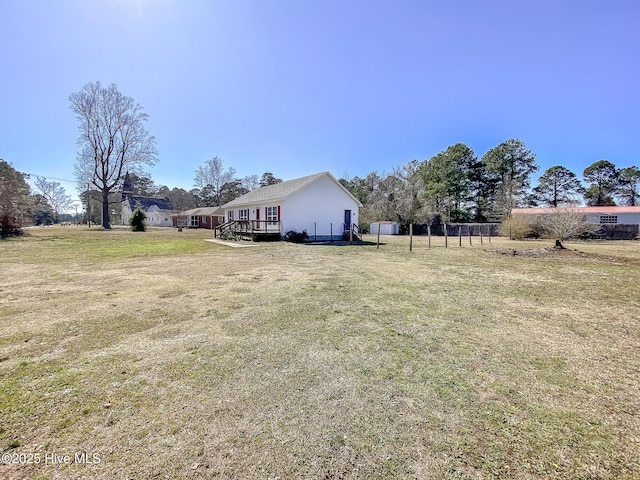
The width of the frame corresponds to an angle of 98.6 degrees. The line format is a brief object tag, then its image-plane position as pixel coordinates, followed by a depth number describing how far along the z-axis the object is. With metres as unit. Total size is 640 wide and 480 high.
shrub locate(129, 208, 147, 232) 30.41
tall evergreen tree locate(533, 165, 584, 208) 40.59
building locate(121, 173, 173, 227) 57.09
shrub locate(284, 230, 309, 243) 18.64
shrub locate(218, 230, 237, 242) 20.18
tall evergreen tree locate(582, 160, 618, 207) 40.31
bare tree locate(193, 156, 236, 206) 54.71
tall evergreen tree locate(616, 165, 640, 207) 39.62
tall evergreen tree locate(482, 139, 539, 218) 37.78
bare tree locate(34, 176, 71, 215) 61.14
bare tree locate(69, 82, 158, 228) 31.78
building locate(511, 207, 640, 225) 29.16
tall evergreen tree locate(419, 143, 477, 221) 38.97
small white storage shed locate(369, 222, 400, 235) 32.47
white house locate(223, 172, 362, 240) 18.95
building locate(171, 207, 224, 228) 42.97
